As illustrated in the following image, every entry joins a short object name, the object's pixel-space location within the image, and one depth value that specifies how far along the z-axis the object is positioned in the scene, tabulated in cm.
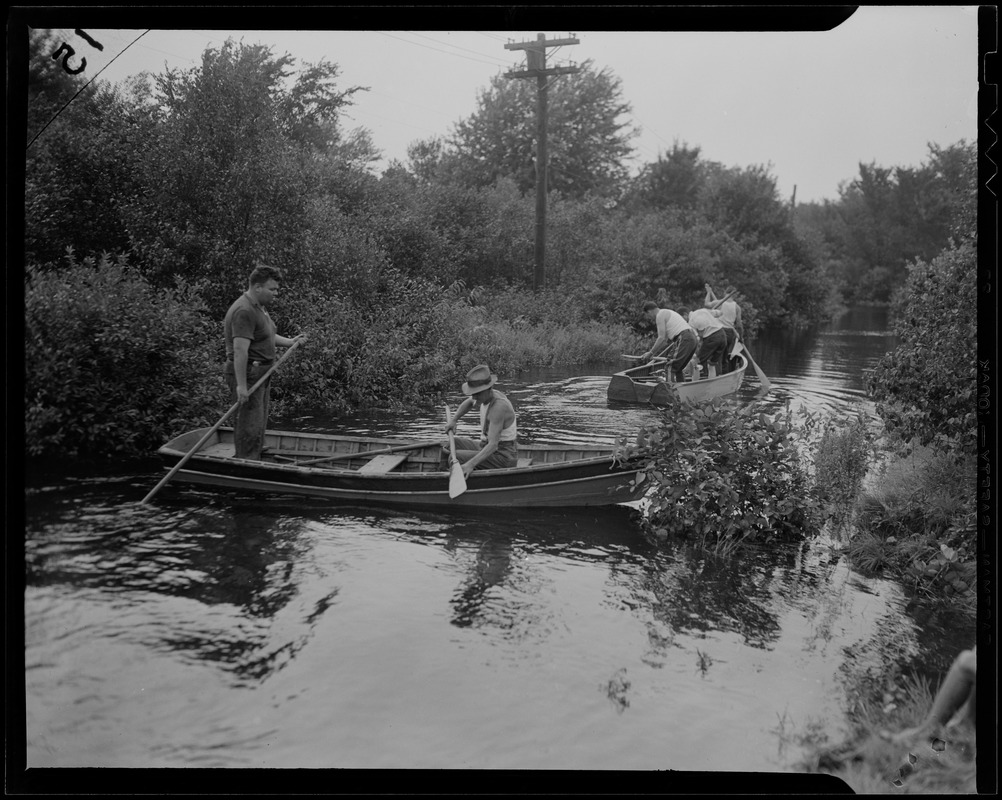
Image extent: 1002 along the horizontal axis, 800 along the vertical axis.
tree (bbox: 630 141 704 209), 2881
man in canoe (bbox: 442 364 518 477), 734
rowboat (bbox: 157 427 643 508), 762
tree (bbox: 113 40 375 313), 851
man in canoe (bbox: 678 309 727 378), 1459
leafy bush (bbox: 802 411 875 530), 764
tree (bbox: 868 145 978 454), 656
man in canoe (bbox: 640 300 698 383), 1384
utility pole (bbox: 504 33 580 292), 1390
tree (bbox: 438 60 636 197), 1645
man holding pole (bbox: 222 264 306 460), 729
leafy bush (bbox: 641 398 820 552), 709
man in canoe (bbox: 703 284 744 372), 1527
